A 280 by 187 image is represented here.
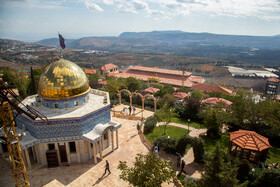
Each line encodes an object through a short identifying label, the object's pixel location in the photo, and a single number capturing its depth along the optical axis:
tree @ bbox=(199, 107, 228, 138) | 24.69
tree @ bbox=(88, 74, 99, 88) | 49.22
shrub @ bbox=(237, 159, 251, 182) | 16.89
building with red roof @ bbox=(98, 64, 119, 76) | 96.23
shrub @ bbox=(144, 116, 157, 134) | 26.42
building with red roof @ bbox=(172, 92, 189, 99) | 39.08
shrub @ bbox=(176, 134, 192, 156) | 19.88
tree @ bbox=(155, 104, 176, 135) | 25.59
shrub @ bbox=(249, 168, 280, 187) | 15.44
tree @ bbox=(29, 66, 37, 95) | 37.72
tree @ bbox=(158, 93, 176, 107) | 34.63
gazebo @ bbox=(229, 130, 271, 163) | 18.64
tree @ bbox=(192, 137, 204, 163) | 19.31
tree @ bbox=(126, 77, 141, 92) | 46.75
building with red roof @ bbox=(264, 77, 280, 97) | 65.38
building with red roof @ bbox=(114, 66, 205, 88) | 80.81
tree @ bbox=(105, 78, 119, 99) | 37.94
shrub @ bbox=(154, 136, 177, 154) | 21.59
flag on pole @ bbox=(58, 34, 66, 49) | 21.92
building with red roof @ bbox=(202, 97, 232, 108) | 33.39
